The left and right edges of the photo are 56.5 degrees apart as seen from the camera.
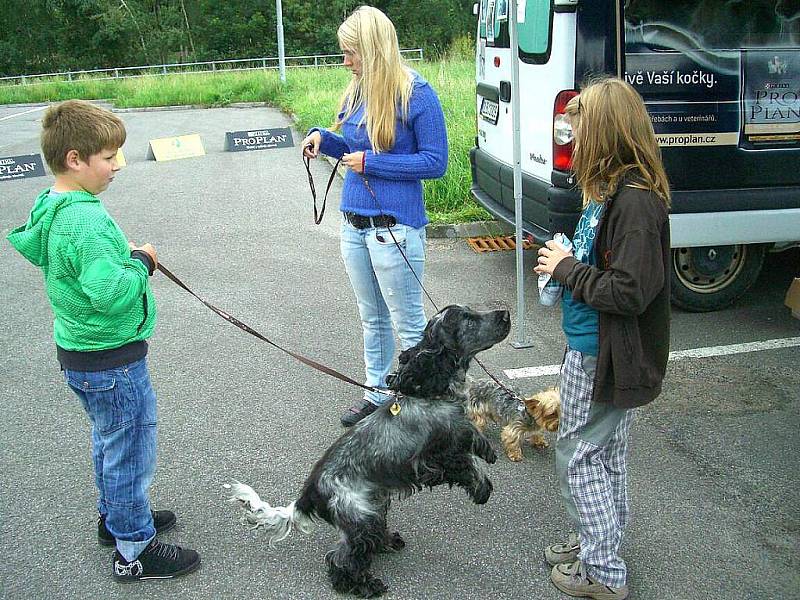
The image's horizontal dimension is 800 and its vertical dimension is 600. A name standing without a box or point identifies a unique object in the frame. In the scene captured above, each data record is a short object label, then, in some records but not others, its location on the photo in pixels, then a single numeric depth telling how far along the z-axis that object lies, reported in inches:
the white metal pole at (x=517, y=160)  181.9
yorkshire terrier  151.7
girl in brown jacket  95.7
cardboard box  164.2
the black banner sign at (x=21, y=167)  430.6
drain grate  293.6
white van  191.6
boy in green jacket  101.6
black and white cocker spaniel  114.2
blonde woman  139.9
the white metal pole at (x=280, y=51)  906.1
